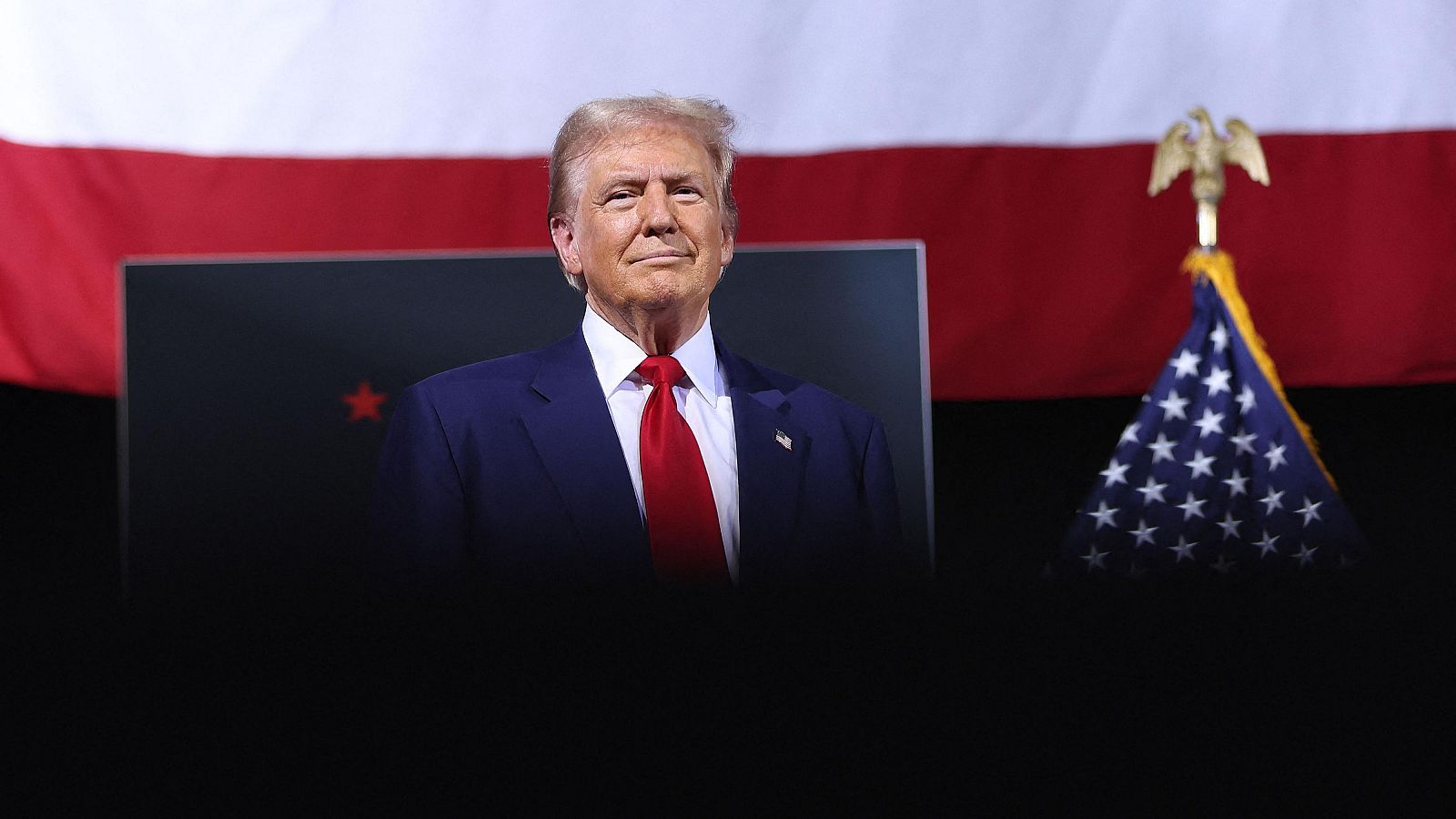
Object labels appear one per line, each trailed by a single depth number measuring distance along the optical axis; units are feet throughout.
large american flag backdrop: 28.52
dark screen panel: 26.84
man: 25.92
